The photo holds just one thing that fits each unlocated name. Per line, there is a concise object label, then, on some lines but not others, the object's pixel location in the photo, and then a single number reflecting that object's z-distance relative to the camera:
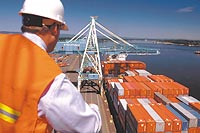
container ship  21.45
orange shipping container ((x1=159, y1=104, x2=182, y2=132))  21.12
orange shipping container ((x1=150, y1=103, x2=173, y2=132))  21.09
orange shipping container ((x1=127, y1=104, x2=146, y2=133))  20.80
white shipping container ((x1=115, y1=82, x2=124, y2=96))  32.44
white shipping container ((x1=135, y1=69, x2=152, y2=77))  49.30
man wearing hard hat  1.83
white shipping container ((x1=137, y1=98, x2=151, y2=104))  28.94
